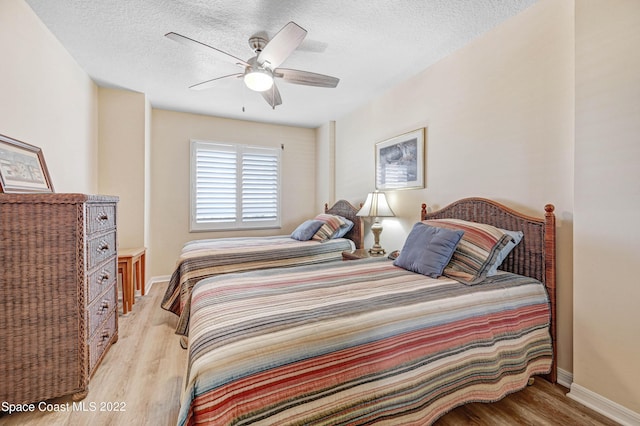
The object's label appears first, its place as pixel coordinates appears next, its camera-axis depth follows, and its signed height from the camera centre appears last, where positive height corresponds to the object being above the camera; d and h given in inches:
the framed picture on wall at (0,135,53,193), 70.2 +11.6
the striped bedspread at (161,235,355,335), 102.0 -19.4
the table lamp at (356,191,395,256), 126.0 -0.2
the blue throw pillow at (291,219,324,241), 142.5 -10.2
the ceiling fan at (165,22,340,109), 73.7 +45.6
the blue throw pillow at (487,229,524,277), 74.0 -10.2
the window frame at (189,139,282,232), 171.5 +12.1
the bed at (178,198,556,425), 38.7 -21.9
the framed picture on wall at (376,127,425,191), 115.2 +21.7
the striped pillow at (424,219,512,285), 72.1 -11.2
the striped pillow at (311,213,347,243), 140.4 -9.3
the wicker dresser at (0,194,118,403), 58.5 -18.7
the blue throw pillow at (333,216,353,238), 143.2 -9.1
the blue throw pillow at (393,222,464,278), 75.3 -11.2
